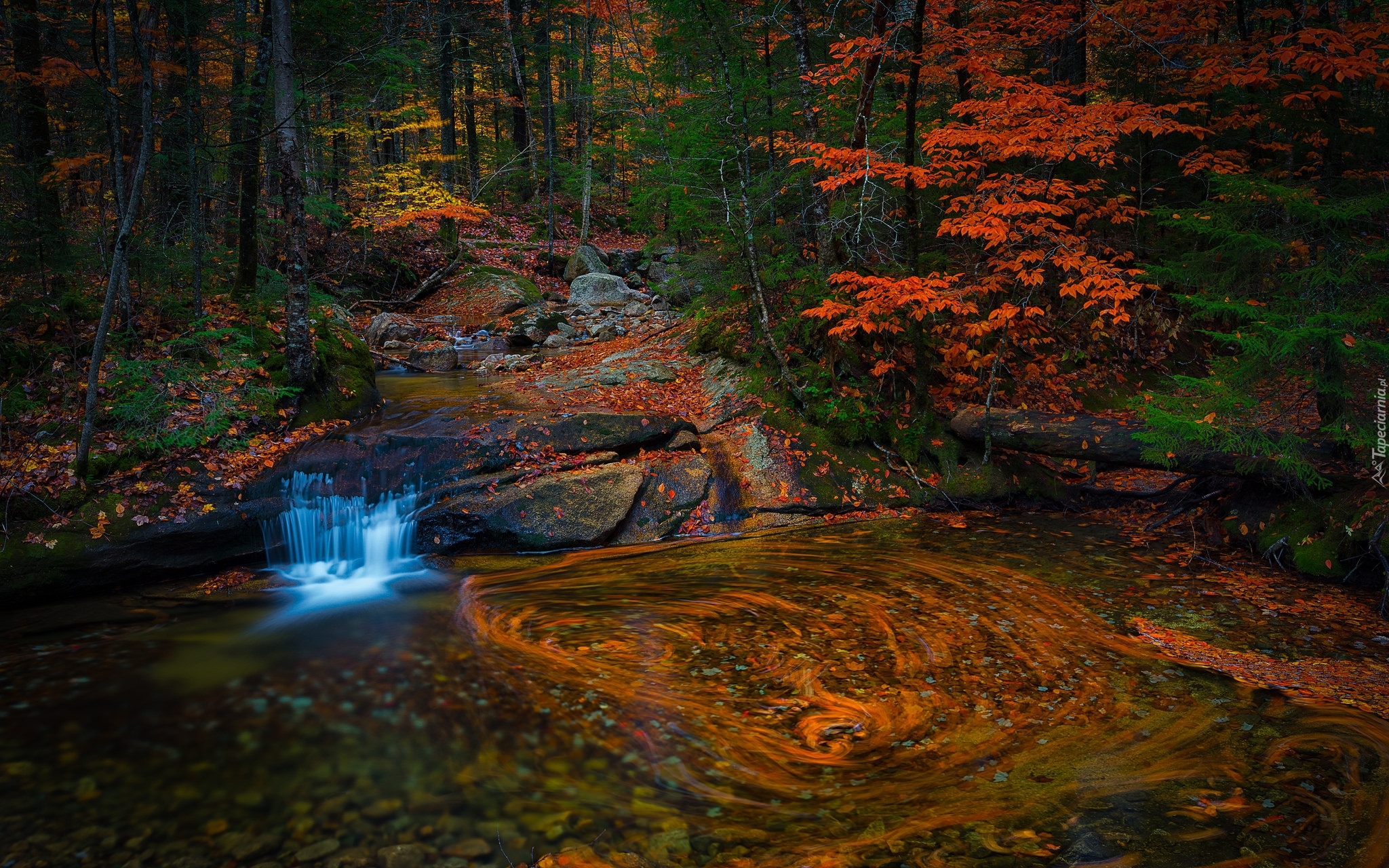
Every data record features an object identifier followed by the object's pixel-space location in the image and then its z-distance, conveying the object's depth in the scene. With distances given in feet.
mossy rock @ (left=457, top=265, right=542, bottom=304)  63.26
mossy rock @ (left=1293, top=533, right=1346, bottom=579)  21.22
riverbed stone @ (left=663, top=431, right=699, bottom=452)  31.45
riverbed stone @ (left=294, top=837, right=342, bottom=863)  11.45
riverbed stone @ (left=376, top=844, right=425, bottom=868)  11.30
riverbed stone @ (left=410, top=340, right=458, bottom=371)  46.11
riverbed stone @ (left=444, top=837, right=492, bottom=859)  11.50
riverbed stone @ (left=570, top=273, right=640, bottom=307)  64.54
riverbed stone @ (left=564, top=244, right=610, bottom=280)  71.05
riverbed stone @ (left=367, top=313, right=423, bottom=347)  52.24
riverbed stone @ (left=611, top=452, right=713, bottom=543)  28.30
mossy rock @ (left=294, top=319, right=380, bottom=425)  30.91
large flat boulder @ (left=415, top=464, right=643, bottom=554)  26.96
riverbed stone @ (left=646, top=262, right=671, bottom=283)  71.31
